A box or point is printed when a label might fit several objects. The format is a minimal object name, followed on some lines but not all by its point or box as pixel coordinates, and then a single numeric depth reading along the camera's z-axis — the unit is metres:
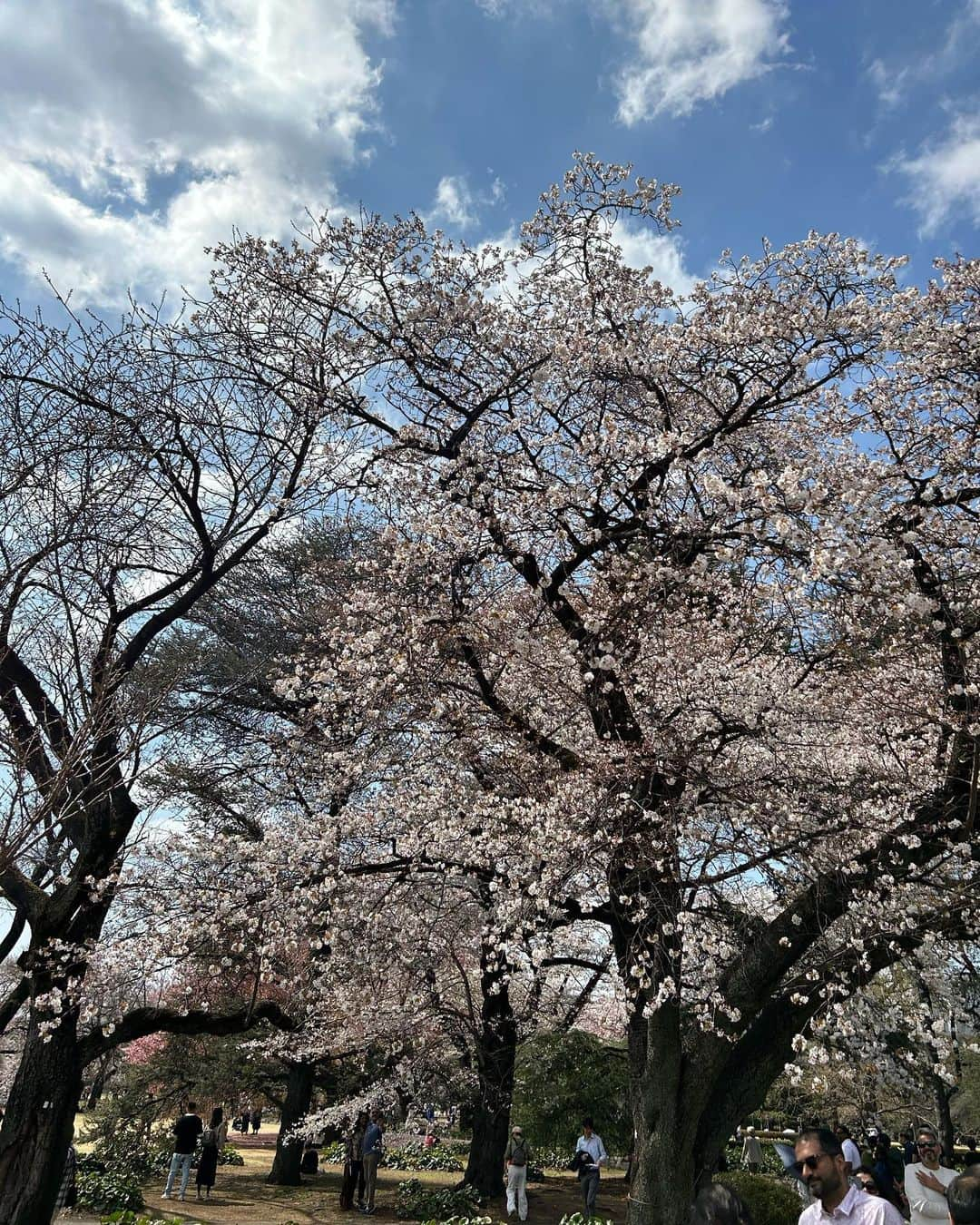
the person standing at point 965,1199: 2.83
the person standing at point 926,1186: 6.82
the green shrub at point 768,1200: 10.52
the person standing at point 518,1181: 11.77
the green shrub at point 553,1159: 21.11
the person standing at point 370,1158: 12.98
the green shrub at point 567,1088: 15.02
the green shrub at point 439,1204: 12.34
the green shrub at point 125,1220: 6.87
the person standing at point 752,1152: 16.03
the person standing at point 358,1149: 13.77
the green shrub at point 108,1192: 11.73
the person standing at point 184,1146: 13.38
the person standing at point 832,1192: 2.88
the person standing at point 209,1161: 13.81
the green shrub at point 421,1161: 21.16
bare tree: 7.12
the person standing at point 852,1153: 8.00
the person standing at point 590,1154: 12.38
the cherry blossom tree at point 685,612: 7.01
